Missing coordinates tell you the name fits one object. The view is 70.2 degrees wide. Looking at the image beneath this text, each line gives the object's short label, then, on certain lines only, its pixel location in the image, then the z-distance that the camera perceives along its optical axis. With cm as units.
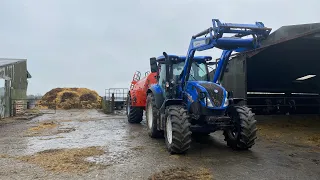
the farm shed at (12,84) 1377
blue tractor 515
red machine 937
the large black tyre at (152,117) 681
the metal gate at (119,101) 1825
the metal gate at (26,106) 1491
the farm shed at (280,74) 920
